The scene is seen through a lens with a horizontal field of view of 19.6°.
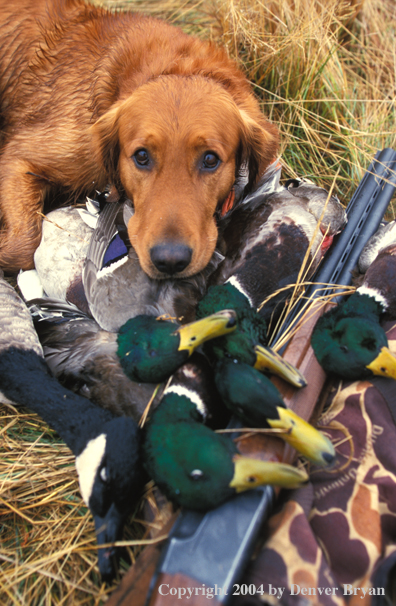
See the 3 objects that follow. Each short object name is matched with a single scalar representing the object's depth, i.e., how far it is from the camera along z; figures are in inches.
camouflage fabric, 35.0
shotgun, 34.2
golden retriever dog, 40.7
